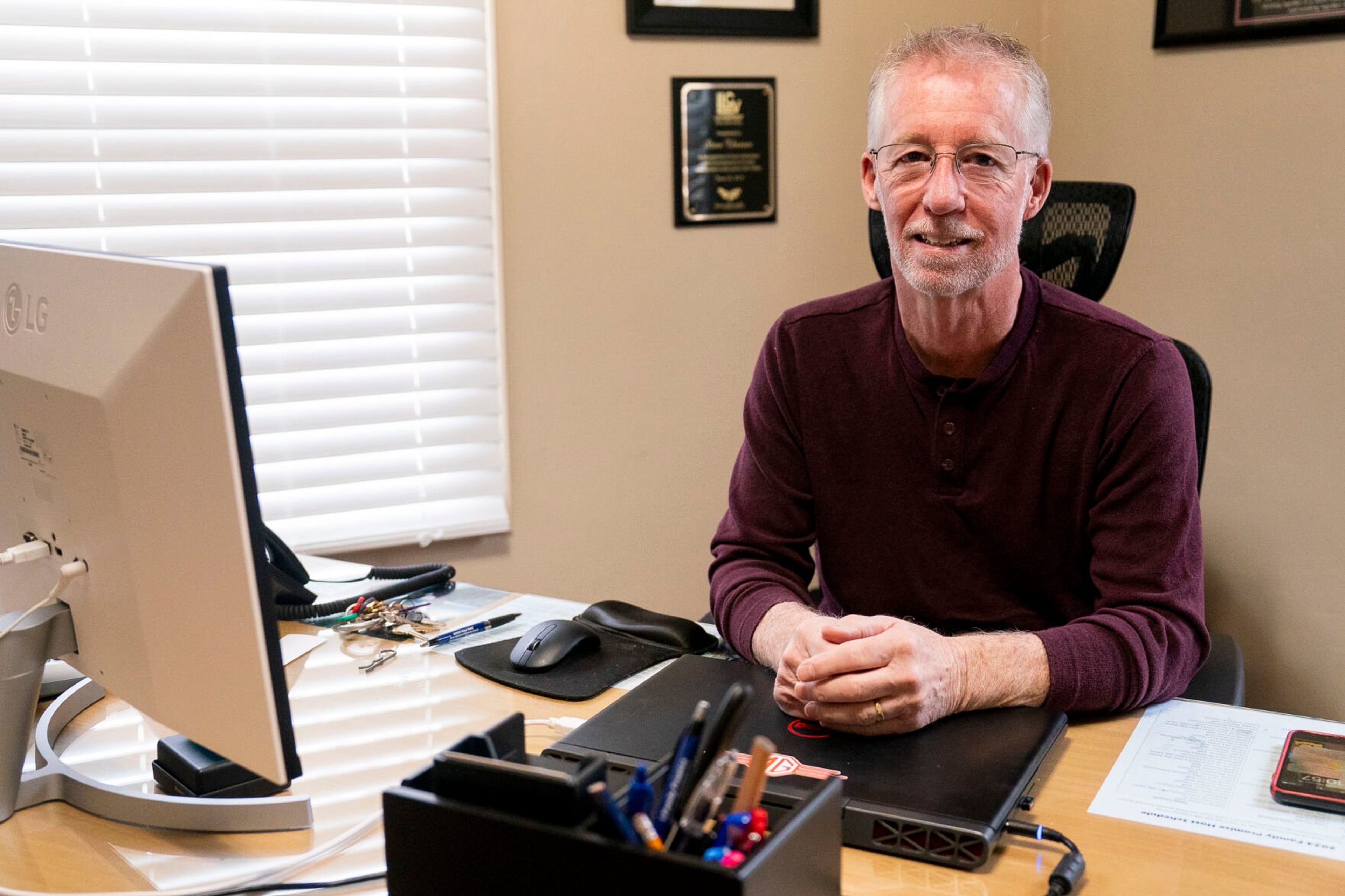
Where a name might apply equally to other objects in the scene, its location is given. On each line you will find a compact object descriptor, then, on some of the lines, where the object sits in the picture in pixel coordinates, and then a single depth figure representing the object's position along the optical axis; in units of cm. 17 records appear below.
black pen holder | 68
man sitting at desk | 139
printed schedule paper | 97
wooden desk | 91
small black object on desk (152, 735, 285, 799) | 106
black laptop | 93
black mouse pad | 131
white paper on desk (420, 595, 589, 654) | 149
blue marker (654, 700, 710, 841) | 72
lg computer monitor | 82
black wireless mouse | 136
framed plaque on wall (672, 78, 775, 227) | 252
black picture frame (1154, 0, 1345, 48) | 216
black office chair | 168
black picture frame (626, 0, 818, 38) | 244
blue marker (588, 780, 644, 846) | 69
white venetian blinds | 207
